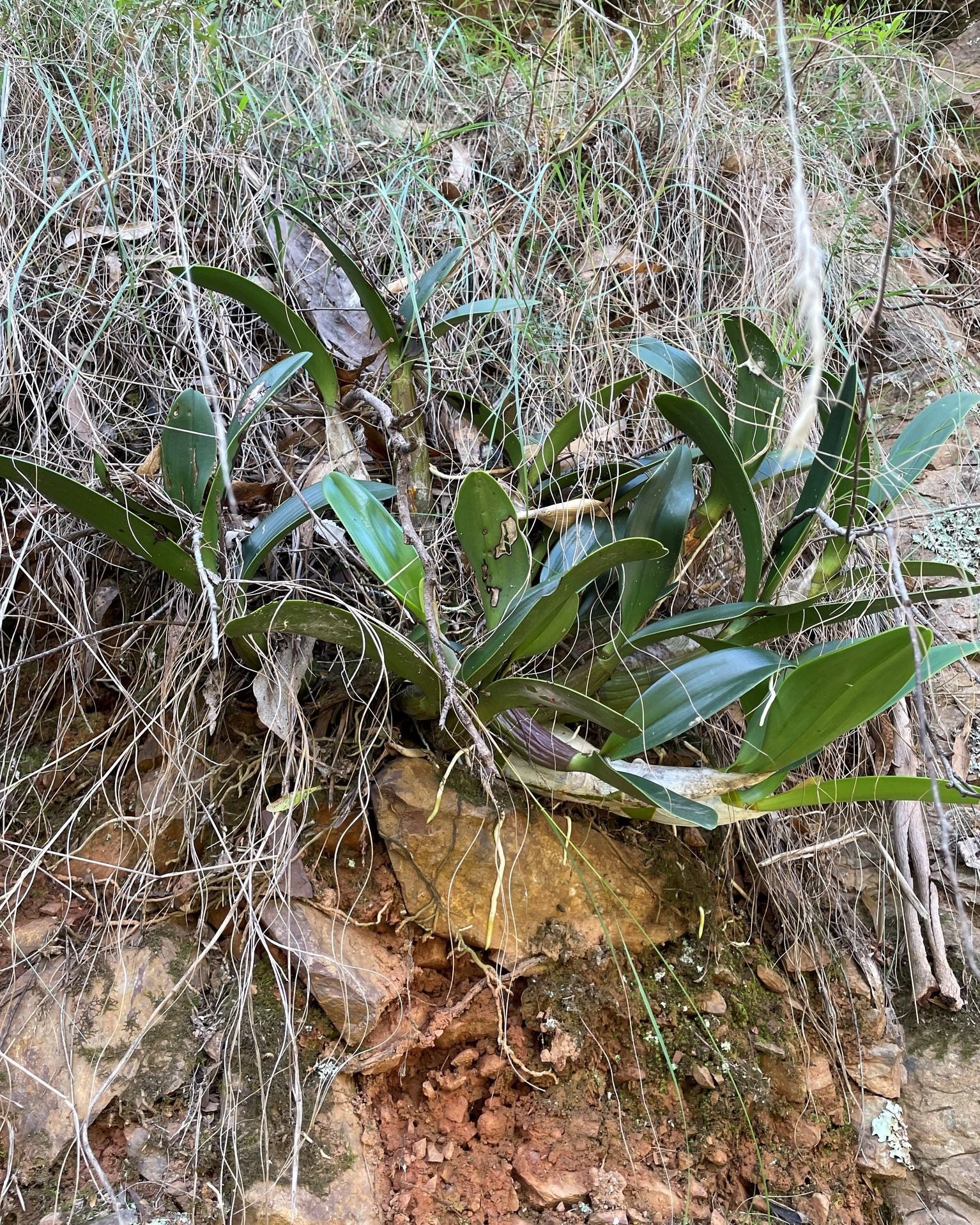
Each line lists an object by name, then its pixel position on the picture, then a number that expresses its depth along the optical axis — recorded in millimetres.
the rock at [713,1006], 1000
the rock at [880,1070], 1021
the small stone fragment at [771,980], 1054
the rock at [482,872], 960
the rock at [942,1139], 965
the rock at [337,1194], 811
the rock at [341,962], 894
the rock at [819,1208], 918
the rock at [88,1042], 822
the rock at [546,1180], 867
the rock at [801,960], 1070
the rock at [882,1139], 984
